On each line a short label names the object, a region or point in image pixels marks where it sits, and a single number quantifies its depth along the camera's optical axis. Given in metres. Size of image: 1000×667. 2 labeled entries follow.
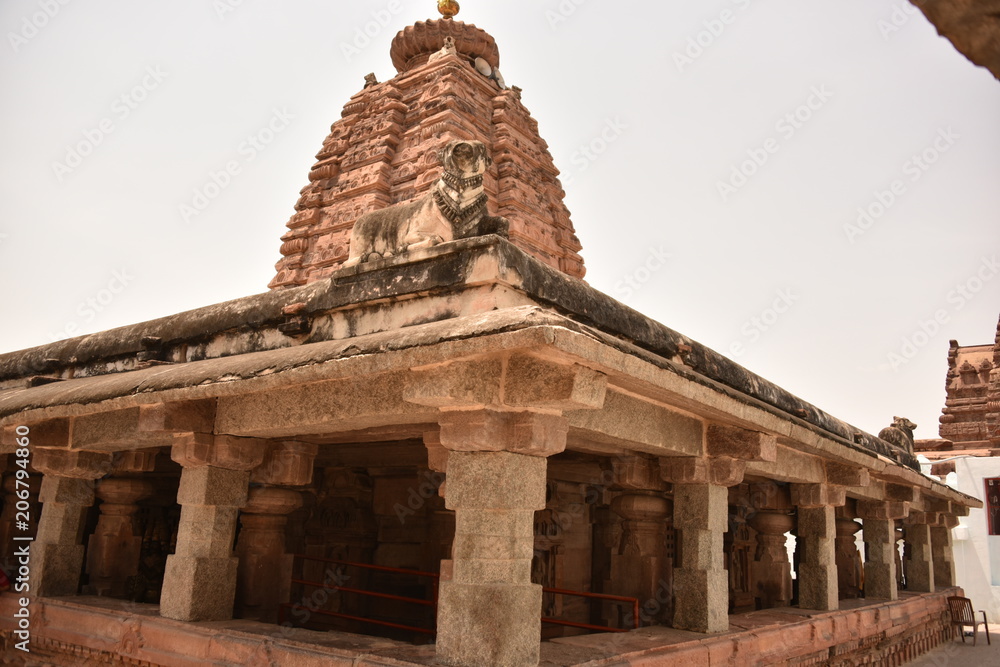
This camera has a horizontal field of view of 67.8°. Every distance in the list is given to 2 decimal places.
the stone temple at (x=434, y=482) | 3.54
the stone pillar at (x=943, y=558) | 13.63
